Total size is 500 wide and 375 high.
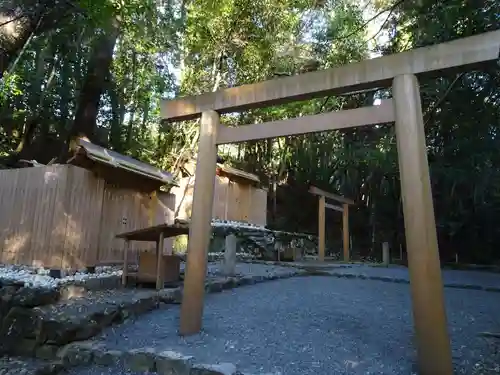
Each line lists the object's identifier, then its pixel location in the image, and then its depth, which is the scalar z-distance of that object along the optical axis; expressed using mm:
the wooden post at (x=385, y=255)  13208
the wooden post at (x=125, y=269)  6168
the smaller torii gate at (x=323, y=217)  13773
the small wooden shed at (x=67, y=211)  6836
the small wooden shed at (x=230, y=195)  16922
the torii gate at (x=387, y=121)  2939
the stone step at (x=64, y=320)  4141
